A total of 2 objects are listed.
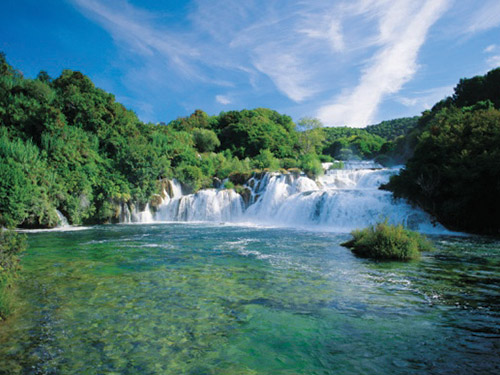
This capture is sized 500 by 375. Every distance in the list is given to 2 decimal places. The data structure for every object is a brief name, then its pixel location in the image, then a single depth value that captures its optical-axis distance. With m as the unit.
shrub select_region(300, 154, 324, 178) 30.75
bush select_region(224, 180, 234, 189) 30.22
